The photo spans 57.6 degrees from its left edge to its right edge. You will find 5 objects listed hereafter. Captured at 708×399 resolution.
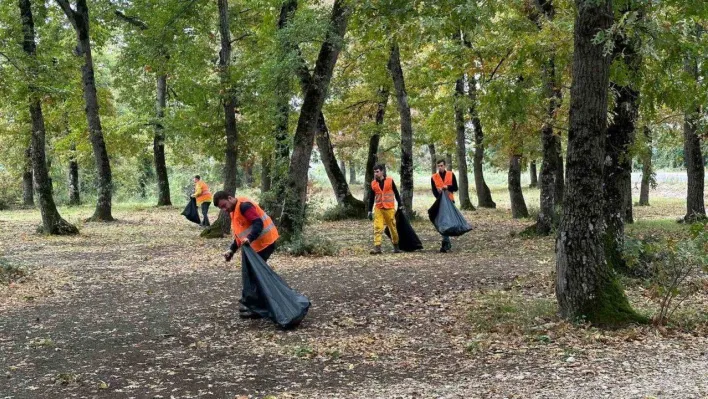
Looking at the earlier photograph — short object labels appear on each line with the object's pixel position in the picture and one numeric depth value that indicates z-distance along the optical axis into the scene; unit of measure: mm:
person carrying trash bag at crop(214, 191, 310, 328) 7316
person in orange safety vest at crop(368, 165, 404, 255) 12328
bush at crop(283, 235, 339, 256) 12812
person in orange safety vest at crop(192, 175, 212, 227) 18688
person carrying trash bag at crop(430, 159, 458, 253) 12898
